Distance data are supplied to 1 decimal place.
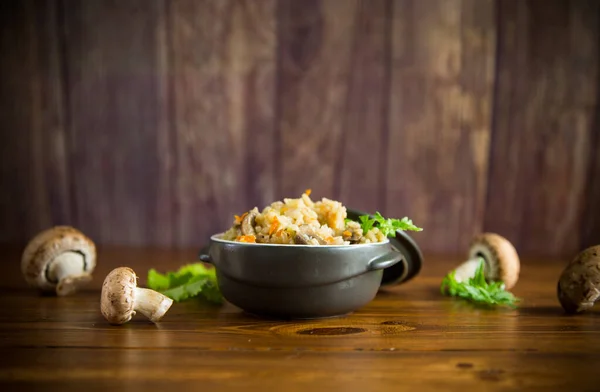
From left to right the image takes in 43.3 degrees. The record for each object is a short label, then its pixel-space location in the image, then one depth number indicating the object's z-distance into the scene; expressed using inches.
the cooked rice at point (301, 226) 20.4
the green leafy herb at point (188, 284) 22.8
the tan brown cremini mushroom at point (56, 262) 23.9
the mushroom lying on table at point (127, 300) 19.4
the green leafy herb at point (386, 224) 21.6
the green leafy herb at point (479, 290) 23.1
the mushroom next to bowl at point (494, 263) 25.4
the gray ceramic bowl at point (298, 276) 19.8
